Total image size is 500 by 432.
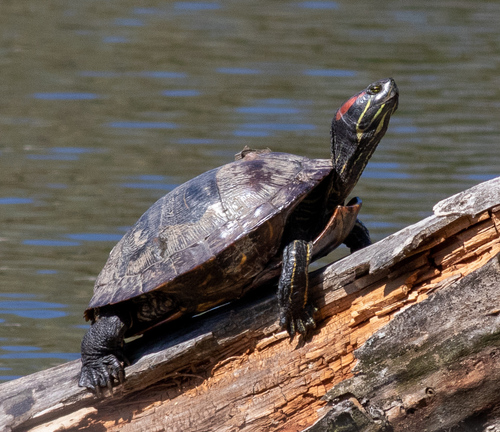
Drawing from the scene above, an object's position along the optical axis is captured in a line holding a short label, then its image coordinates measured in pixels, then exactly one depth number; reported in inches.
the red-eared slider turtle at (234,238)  328.8
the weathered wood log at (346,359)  305.1
